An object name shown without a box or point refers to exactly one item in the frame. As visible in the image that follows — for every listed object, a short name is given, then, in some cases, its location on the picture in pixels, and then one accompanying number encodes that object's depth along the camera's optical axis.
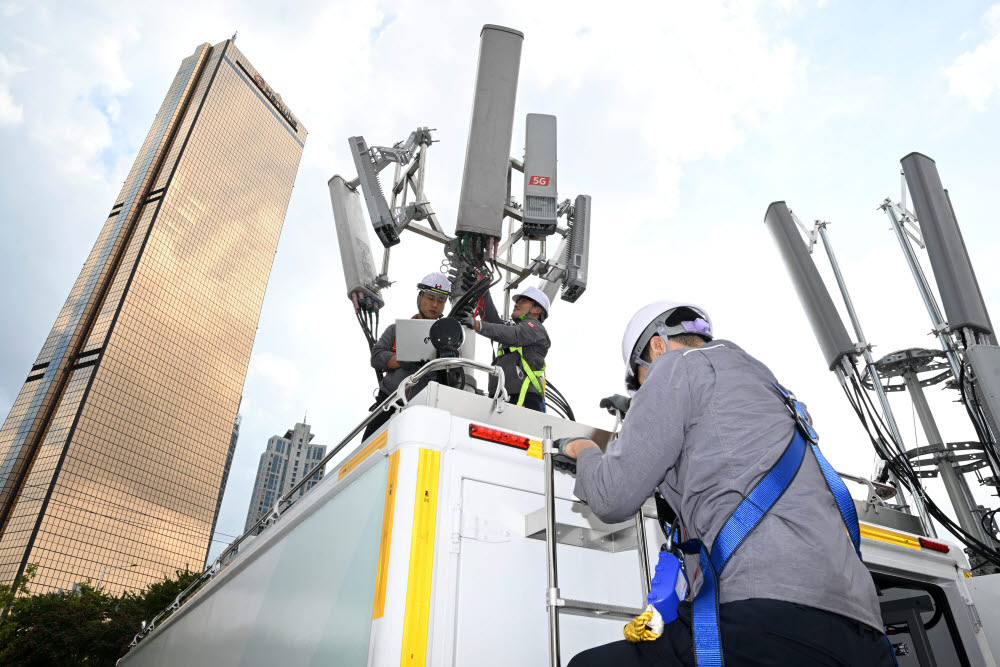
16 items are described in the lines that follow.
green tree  24.16
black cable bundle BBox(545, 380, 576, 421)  5.83
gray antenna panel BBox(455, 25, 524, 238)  5.85
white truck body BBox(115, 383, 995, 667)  2.18
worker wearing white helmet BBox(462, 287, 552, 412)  5.30
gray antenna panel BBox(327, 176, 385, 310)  7.29
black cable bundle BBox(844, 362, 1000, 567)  6.05
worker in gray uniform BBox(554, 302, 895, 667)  1.46
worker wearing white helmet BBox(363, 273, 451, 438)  5.31
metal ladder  2.04
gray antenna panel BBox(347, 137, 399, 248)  7.28
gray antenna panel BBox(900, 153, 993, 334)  9.12
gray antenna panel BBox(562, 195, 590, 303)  7.57
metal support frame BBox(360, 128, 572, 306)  7.36
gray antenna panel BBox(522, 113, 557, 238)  6.37
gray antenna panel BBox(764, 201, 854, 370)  10.09
